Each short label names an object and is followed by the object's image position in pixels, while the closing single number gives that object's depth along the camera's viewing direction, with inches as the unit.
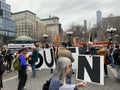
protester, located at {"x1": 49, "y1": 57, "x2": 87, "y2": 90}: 46.0
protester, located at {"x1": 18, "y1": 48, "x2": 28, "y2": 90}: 129.8
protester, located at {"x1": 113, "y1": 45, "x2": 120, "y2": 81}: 161.1
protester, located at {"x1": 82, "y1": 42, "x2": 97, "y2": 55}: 168.0
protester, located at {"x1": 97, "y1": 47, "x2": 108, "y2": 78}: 175.7
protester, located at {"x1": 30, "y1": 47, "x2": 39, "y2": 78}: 184.7
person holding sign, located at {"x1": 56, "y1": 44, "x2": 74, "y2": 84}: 81.1
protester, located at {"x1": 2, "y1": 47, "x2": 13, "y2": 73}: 225.5
